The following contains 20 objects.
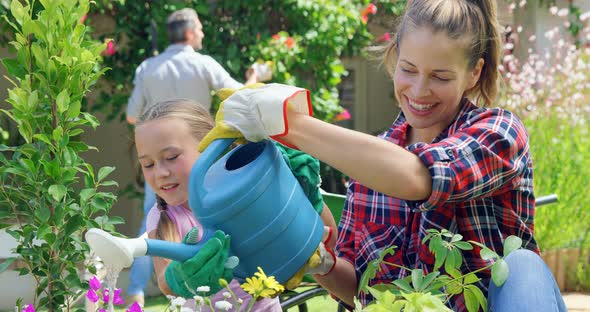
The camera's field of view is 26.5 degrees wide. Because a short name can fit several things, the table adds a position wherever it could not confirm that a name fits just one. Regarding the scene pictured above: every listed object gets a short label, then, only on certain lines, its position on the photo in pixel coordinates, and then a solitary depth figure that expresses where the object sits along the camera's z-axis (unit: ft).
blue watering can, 5.54
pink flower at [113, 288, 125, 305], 6.82
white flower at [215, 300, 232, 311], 5.17
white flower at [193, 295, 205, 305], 5.26
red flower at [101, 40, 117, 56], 18.73
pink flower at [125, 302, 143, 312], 6.09
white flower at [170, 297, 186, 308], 5.29
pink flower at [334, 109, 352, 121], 20.28
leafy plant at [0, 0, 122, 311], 6.62
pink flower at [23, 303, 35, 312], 6.29
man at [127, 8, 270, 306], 16.39
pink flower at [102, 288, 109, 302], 6.34
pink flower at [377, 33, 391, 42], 23.37
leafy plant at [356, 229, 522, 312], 5.26
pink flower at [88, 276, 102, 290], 6.59
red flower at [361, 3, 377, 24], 21.24
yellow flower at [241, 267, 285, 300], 5.15
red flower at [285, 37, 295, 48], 19.52
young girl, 7.28
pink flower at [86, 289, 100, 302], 6.47
